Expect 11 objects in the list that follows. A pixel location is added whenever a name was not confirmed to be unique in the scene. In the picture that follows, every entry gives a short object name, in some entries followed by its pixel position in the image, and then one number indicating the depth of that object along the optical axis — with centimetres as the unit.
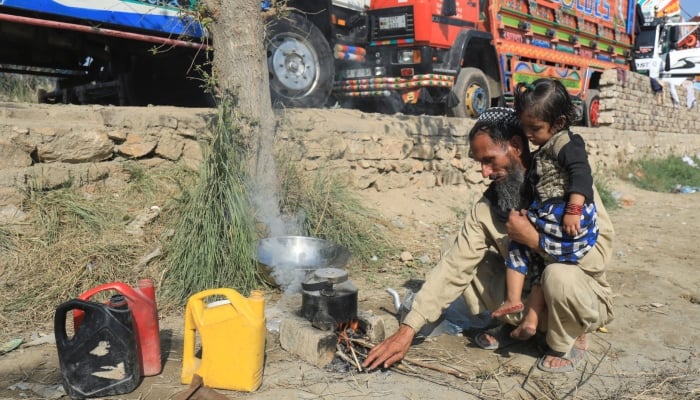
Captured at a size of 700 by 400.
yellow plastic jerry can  211
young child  226
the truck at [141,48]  472
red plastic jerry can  217
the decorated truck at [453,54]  741
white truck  1800
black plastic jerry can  201
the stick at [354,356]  231
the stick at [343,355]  237
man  230
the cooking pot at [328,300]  244
